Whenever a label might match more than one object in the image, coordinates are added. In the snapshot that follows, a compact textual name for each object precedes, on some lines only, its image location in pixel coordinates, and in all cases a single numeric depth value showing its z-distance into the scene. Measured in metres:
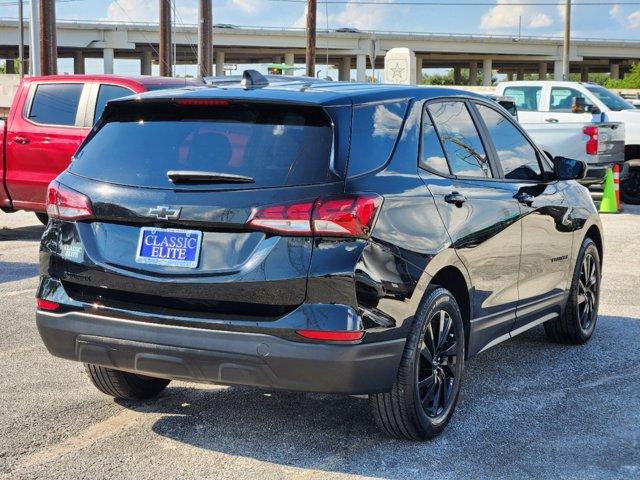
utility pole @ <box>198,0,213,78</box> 31.27
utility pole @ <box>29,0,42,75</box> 25.58
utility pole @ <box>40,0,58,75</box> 25.39
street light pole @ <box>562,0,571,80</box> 47.97
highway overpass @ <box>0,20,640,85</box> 84.38
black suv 4.14
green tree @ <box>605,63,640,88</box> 95.06
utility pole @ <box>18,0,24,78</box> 63.30
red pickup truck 11.66
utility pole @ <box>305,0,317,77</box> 37.69
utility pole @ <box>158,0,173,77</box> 35.62
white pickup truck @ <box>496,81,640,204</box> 18.38
